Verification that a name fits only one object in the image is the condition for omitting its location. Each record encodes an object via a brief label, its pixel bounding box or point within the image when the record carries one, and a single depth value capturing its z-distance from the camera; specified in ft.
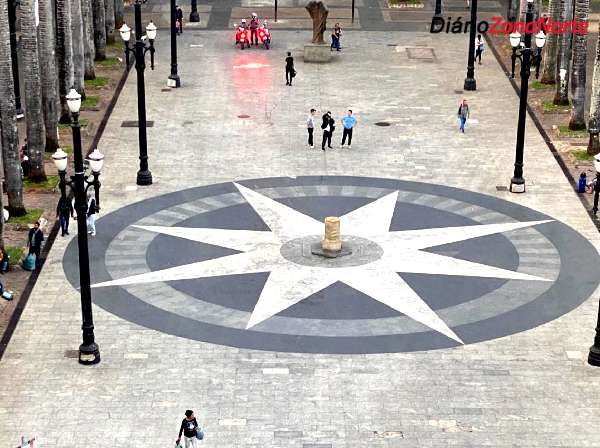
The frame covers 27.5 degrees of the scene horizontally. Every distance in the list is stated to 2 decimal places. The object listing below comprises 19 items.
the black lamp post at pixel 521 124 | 132.98
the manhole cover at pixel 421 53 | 211.82
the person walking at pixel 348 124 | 153.48
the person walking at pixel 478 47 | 204.85
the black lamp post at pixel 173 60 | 185.68
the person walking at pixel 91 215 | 121.29
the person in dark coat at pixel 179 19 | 229.66
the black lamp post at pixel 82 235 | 91.09
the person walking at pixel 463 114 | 161.27
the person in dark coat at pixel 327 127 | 151.74
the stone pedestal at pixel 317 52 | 205.36
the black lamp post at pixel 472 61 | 182.80
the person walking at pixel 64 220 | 121.89
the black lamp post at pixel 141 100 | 133.54
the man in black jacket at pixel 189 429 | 80.53
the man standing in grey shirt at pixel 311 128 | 152.66
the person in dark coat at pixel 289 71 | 186.39
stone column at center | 115.24
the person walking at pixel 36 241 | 115.14
